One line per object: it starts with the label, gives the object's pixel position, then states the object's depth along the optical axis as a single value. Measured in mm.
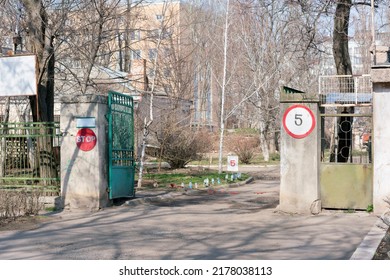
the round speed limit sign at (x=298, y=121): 13133
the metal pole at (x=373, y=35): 13383
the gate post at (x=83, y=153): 13875
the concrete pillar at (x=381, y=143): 12680
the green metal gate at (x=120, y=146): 14430
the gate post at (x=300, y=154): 13078
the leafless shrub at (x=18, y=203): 11953
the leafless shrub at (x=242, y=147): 37562
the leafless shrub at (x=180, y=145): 27281
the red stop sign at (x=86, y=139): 13906
